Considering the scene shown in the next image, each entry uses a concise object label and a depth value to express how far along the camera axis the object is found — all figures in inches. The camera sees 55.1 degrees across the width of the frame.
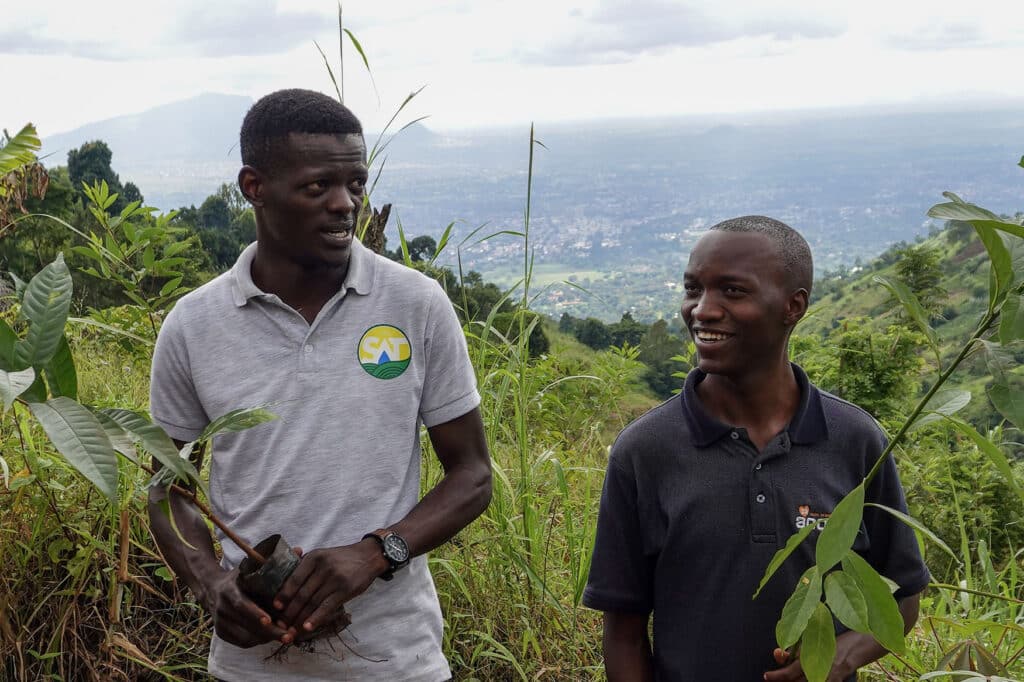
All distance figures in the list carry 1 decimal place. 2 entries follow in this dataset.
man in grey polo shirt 67.7
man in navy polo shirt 58.6
